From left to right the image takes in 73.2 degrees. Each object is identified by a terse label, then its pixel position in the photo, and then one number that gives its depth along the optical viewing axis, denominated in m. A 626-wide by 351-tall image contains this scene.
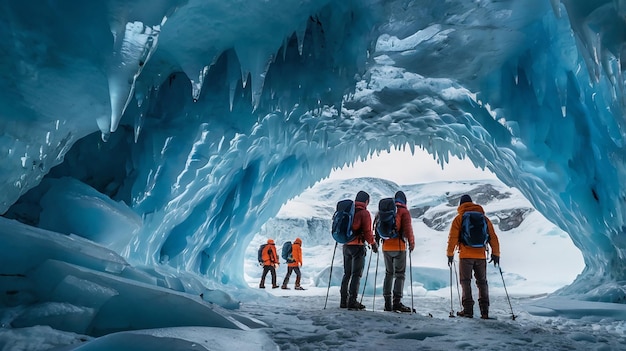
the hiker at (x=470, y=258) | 4.84
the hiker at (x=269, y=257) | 11.80
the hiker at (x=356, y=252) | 5.29
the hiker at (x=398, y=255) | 5.36
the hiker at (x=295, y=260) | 12.00
